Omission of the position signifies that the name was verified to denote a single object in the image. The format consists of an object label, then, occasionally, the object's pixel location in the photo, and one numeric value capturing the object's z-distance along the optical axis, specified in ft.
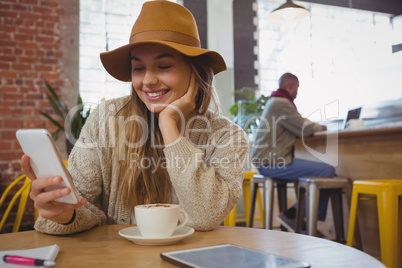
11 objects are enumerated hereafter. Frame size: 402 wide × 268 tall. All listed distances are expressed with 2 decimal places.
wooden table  2.06
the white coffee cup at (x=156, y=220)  2.52
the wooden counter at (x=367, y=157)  8.55
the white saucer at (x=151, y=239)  2.43
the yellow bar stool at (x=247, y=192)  10.75
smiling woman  3.48
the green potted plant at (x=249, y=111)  16.20
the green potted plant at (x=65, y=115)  12.91
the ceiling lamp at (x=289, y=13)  15.64
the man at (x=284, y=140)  10.36
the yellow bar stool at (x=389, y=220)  6.61
